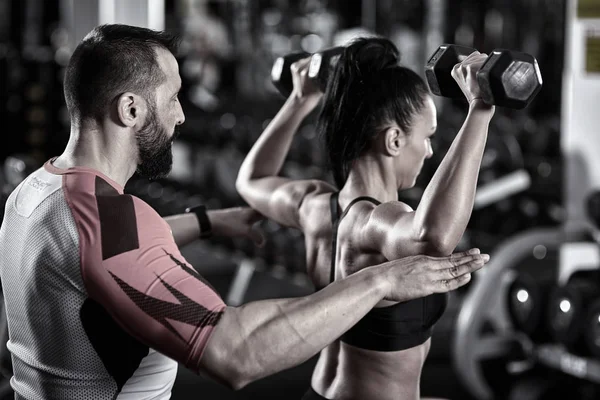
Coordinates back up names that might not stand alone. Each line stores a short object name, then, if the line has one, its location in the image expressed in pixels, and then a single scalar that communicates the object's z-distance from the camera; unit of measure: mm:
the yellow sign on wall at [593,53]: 3639
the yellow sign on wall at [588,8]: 3602
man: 1145
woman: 1470
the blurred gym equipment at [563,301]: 3109
